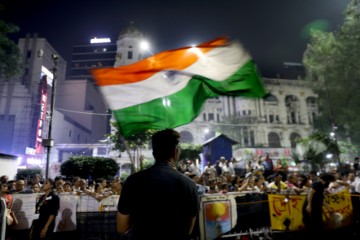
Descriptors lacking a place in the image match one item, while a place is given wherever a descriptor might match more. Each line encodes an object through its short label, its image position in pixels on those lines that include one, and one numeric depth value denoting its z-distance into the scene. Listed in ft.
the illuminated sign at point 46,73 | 157.04
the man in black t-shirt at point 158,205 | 7.11
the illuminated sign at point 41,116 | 107.34
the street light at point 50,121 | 47.39
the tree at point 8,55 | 98.99
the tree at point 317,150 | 95.24
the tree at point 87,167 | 67.77
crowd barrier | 24.54
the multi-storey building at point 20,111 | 140.72
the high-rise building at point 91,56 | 259.80
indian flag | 16.42
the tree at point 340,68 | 98.84
